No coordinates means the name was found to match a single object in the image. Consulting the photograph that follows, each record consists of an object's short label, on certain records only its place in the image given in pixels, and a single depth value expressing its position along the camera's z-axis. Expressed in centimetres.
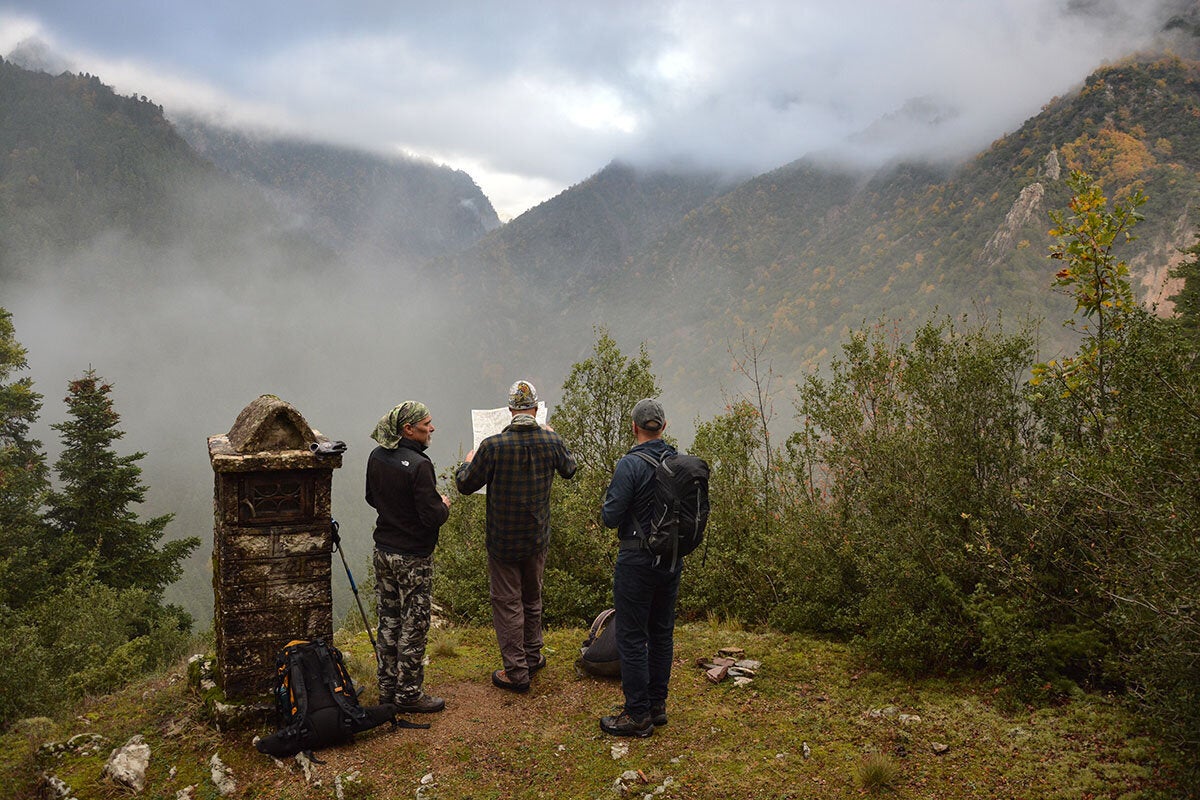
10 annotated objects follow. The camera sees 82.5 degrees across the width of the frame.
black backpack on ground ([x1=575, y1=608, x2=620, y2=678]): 616
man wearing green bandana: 528
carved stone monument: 505
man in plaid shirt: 562
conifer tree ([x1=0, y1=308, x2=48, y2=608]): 1961
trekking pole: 536
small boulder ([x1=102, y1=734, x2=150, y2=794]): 459
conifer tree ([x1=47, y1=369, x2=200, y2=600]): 2284
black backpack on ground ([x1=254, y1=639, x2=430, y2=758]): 477
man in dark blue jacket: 493
